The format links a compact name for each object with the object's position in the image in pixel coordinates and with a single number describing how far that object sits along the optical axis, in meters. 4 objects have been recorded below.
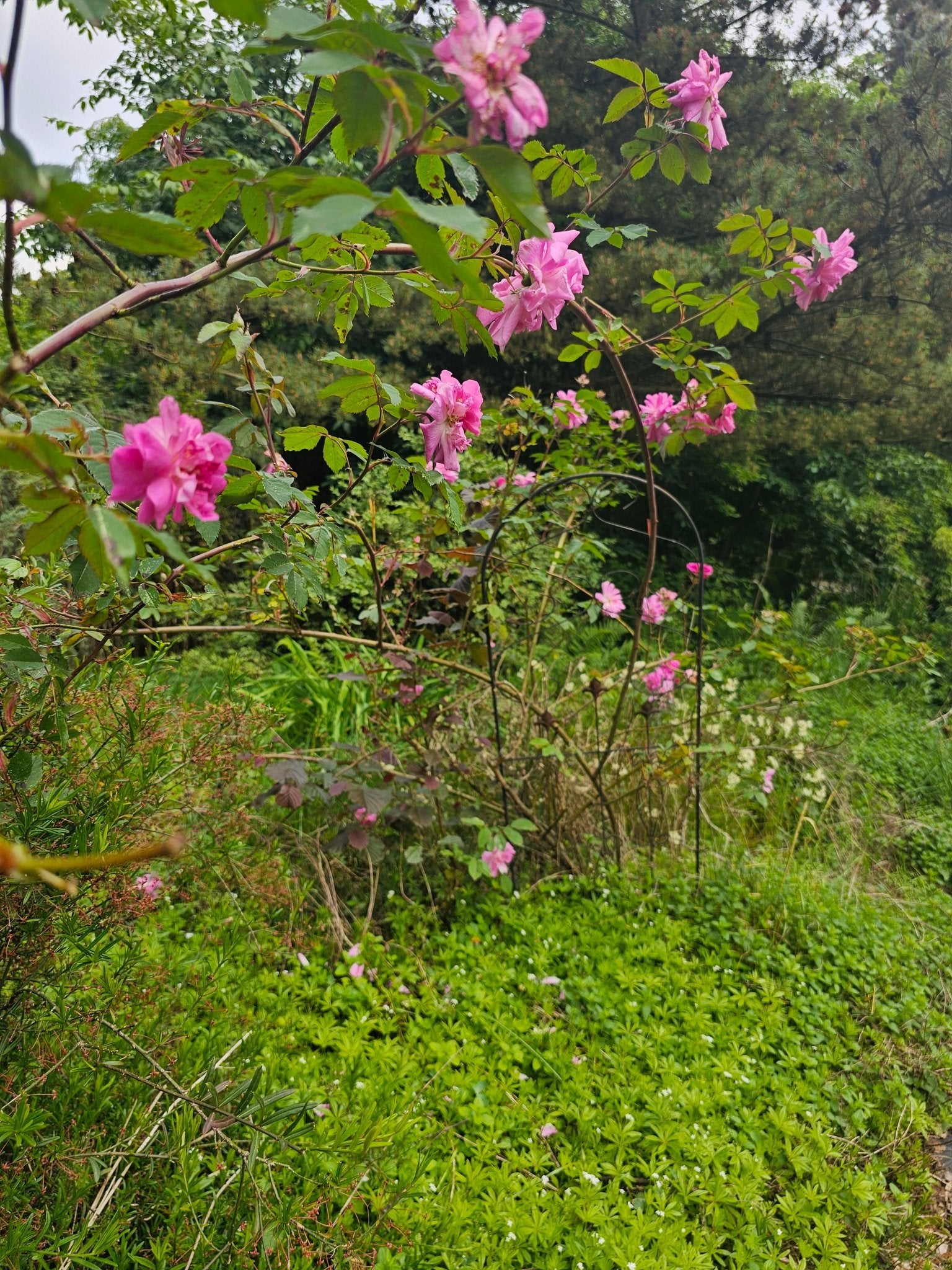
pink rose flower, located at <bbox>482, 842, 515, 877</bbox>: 2.29
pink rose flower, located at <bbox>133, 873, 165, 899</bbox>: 1.41
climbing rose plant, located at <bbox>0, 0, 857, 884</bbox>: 0.49
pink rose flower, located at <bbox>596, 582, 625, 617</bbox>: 2.65
